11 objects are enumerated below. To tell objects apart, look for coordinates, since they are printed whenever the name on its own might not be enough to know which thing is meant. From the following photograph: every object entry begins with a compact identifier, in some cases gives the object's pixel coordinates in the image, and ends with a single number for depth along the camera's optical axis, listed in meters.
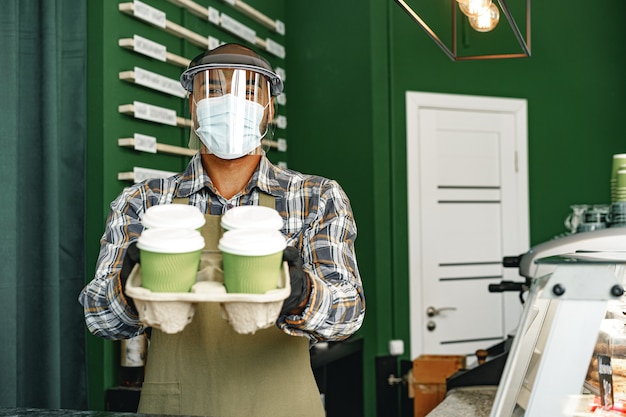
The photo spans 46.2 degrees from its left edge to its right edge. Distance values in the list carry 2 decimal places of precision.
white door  4.37
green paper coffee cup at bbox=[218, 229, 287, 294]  1.18
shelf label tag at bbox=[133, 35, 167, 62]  3.00
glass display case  1.29
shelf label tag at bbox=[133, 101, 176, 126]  3.00
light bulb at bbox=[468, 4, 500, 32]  2.82
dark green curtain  2.50
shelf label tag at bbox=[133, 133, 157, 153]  2.98
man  1.54
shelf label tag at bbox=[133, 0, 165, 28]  3.01
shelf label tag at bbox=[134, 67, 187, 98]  3.02
